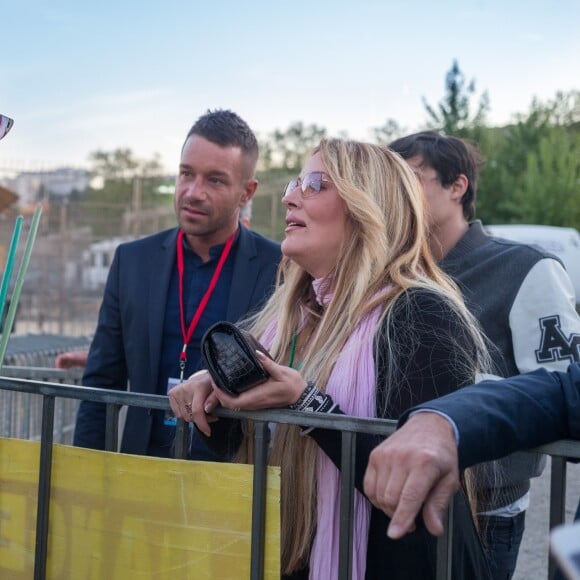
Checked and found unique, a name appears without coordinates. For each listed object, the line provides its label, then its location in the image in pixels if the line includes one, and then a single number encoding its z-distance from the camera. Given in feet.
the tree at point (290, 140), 199.82
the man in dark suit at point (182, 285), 10.00
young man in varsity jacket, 8.74
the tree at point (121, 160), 158.71
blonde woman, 6.03
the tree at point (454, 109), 82.58
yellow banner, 6.23
